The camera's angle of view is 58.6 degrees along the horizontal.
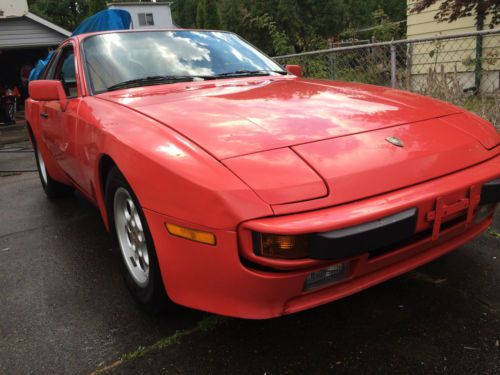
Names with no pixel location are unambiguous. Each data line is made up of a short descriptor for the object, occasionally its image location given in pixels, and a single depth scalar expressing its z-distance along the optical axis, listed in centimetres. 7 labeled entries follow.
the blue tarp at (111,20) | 801
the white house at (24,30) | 1523
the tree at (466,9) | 674
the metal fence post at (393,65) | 511
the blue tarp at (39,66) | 757
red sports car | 152
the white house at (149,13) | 2664
